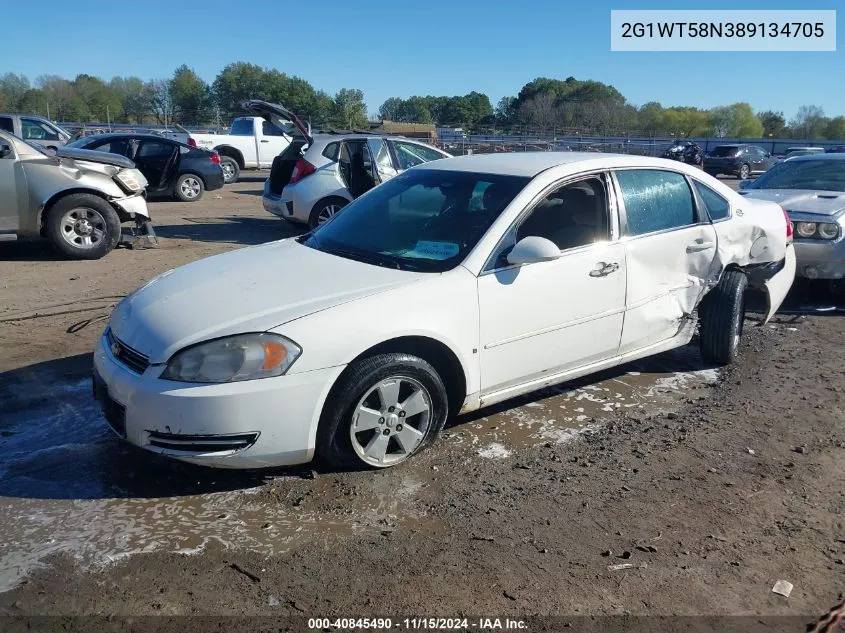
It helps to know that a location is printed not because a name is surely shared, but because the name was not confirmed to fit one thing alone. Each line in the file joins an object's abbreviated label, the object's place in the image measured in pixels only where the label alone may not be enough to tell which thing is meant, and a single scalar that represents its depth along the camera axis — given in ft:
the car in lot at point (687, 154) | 105.81
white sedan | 10.97
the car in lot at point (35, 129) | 52.85
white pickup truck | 70.33
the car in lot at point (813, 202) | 23.43
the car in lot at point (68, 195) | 27.91
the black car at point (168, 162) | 46.16
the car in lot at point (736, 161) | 103.14
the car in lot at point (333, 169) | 34.27
